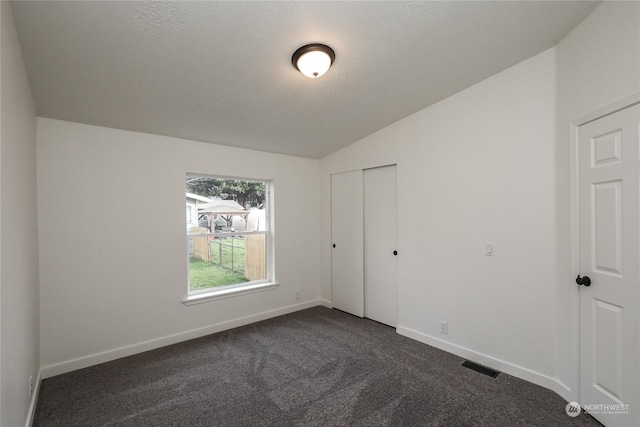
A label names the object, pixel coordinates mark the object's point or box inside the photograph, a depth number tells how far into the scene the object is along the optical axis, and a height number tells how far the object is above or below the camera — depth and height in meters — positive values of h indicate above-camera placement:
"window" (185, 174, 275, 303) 3.53 -0.29
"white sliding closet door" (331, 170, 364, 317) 4.06 -0.45
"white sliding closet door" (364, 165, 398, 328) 3.69 -0.45
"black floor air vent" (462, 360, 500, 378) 2.58 -1.47
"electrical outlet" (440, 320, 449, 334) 3.05 -1.24
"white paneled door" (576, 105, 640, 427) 1.76 -0.39
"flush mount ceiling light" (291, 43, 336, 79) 2.08 +1.13
